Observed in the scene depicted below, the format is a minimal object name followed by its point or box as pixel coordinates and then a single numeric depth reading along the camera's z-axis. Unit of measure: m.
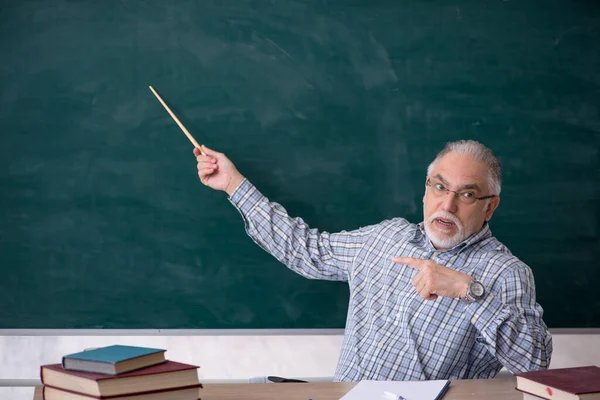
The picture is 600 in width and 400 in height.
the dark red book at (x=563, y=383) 2.58
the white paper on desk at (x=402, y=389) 2.74
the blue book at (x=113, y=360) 2.55
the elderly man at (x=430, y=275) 2.94
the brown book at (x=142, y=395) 2.56
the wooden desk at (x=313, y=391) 2.76
